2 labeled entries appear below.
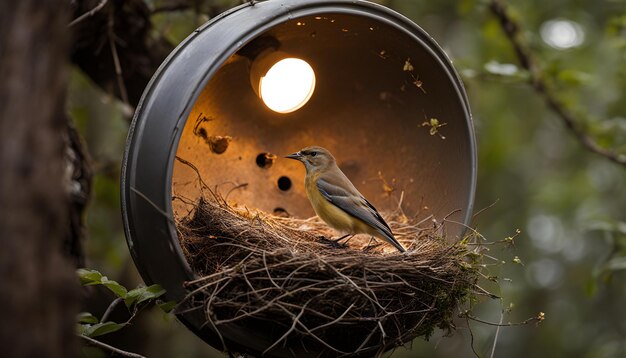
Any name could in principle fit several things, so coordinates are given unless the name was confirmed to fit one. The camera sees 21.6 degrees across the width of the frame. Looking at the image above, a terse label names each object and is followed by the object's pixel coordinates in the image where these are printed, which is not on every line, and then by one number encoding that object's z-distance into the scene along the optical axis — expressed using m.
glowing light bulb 8.65
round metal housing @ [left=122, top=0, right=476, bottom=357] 6.84
